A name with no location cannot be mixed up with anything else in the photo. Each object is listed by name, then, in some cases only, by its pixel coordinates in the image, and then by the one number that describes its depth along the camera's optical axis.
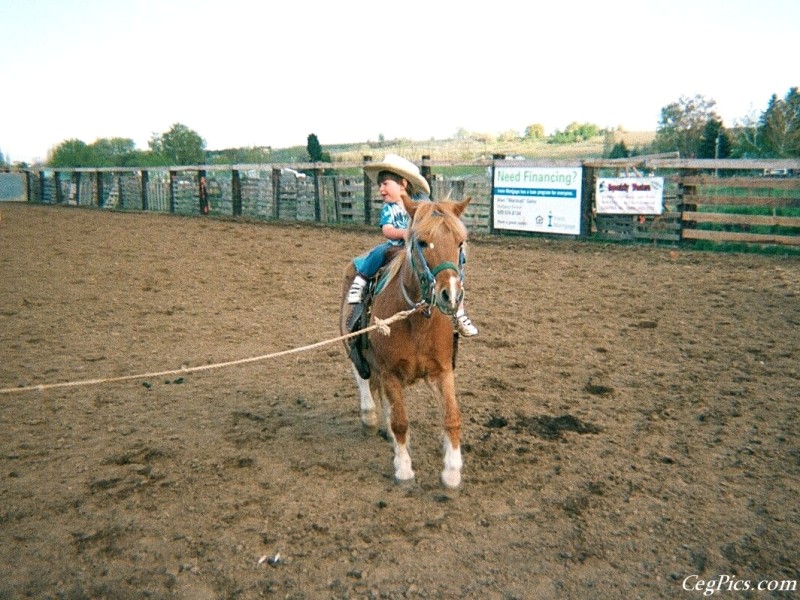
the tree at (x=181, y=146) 50.16
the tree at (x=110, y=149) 55.28
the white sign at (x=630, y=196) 13.70
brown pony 3.56
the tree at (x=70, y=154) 59.03
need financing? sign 15.01
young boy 4.50
